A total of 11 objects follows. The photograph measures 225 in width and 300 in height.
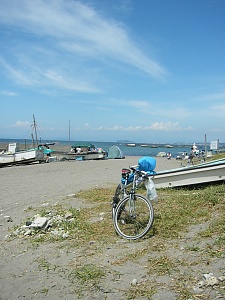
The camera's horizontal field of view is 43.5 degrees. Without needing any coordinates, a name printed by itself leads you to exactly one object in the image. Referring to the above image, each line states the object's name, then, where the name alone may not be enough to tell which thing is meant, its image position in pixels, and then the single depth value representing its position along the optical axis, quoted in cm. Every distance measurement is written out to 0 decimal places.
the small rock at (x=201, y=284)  325
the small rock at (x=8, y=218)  657
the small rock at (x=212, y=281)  324
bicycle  495
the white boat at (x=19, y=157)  2445
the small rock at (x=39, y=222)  557
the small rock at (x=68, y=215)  625
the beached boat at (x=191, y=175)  764
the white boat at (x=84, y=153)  3206
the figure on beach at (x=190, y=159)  2308
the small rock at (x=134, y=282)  345
